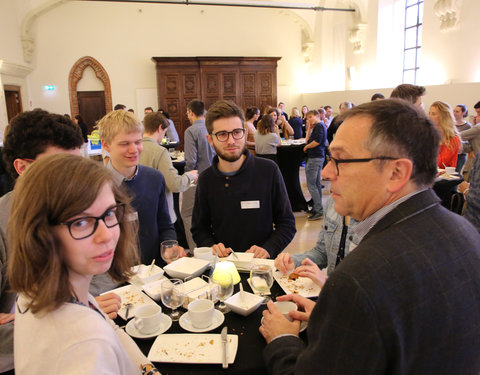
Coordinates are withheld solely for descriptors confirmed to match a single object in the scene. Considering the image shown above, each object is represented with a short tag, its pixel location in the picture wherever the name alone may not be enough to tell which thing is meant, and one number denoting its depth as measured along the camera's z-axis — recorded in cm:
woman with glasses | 79
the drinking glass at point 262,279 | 161
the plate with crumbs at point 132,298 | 149
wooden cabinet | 1248
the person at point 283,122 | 763
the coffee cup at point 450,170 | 421
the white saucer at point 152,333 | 133
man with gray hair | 80
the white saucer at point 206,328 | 136
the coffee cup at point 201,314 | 136
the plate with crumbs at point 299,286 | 161
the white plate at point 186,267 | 179
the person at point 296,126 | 1030
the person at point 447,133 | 437
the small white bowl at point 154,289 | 162
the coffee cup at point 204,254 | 197
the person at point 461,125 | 557
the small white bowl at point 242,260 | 189
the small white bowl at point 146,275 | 176
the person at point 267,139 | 570
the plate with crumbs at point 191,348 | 120
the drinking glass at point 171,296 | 151
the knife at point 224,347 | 116
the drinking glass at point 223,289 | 155
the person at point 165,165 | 350
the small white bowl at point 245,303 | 144
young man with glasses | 230
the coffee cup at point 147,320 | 134
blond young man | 233
